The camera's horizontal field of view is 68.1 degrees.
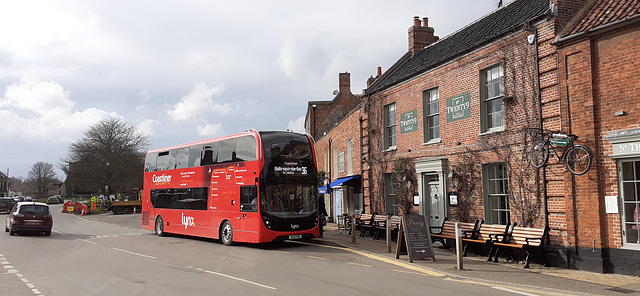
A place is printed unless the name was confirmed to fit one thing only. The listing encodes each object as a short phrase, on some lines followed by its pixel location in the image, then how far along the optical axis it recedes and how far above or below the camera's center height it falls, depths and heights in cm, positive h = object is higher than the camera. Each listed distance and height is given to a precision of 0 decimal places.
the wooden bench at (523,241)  1151 -140
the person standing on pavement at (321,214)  1767 -99
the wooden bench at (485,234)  1242 -133
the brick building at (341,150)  2269 +222
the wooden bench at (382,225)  1750 -145
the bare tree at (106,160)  5641 +364
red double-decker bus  1553 +4
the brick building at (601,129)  1014 +124
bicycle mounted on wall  1079 +81
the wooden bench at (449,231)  1384 -134
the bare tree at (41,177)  10719 +325
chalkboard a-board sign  1225 -130
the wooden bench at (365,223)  1894 -145
